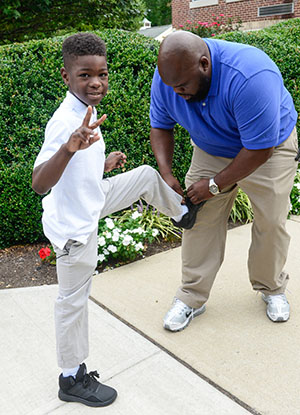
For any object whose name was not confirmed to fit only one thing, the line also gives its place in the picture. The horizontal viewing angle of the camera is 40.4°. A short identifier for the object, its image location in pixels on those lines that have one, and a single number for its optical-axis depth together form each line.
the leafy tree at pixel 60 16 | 6.83
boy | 1.65
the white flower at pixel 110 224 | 3.67
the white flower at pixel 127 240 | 3.53
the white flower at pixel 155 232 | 3.86
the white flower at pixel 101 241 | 3.50
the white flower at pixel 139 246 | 3.62
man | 2.00
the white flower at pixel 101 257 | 3.48
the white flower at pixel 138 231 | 3.71
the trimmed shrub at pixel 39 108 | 3.71
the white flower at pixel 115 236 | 3.55
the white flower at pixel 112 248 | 3.50
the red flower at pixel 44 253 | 3.58
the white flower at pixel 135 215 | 3.93
